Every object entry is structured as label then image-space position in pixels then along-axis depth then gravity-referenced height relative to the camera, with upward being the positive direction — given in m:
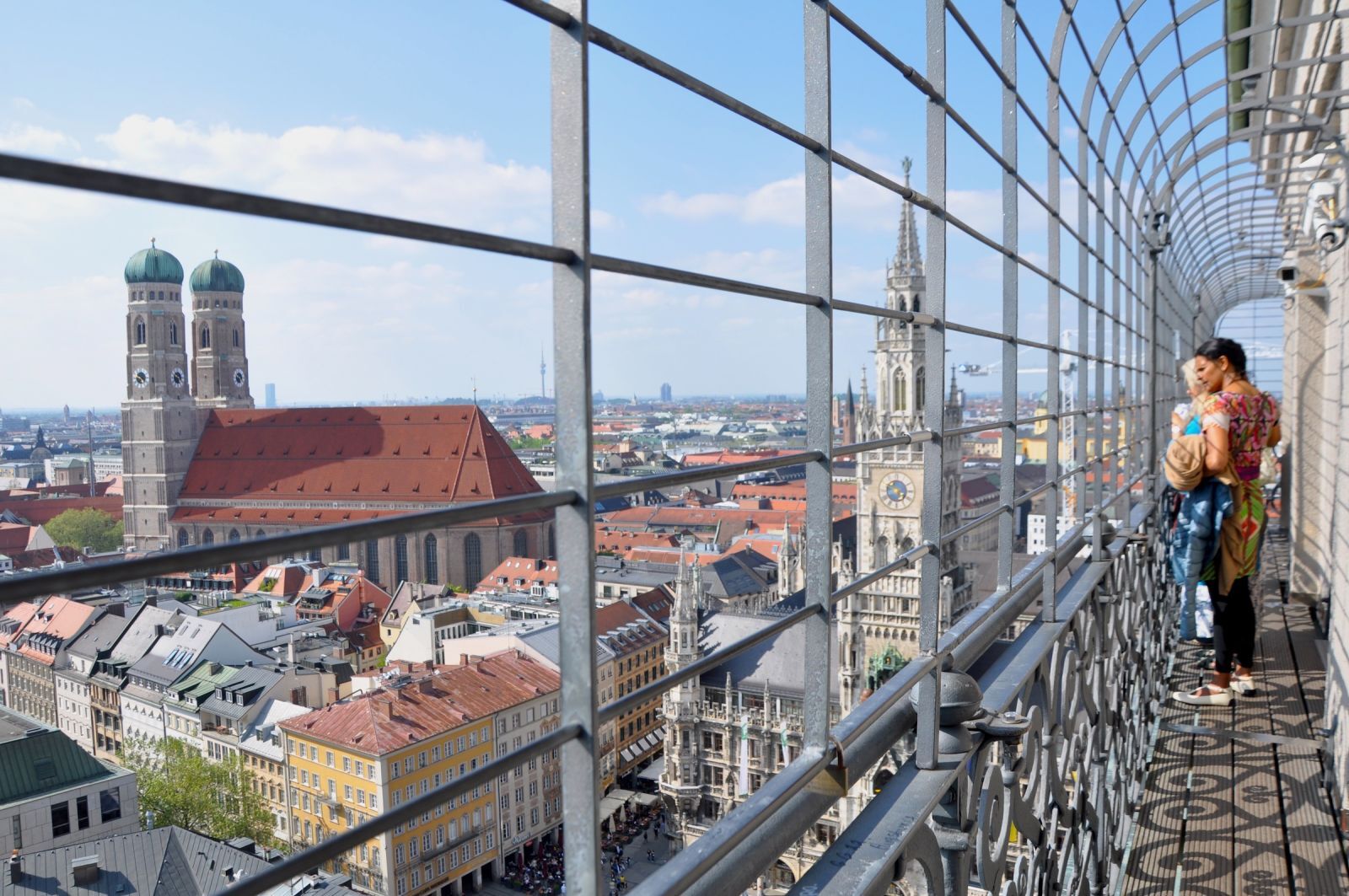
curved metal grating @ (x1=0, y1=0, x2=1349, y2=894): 0.70 +0.07
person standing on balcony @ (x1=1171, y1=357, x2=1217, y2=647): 3.90 -0.11
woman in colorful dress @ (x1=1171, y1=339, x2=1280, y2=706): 3.71 -0.16
